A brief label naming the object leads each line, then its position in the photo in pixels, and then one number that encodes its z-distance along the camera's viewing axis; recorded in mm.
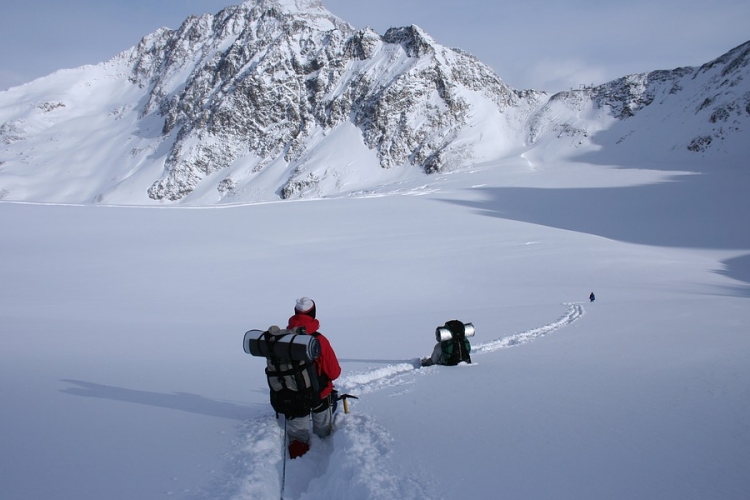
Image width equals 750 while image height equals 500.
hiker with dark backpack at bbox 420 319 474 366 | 6395
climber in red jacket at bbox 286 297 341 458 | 4148
